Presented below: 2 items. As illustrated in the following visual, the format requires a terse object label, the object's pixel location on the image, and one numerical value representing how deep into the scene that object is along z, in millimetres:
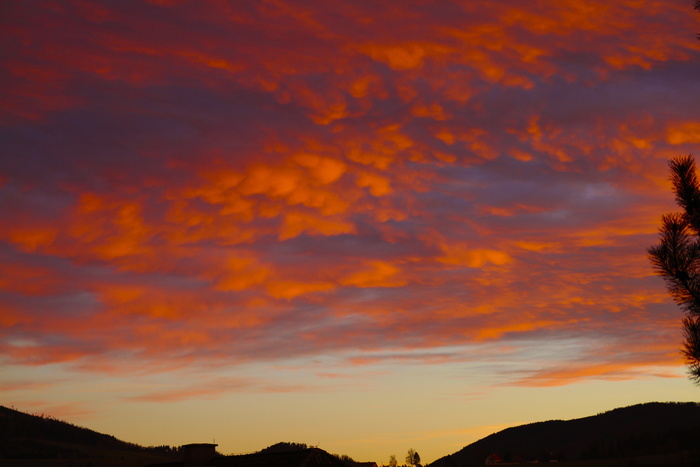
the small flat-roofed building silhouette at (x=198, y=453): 48156
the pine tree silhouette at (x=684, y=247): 13383
